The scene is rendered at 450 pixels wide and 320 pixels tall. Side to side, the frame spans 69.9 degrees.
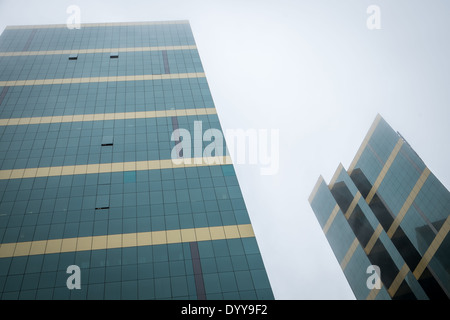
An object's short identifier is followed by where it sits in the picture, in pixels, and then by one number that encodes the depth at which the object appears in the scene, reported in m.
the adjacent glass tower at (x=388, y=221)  46.12
